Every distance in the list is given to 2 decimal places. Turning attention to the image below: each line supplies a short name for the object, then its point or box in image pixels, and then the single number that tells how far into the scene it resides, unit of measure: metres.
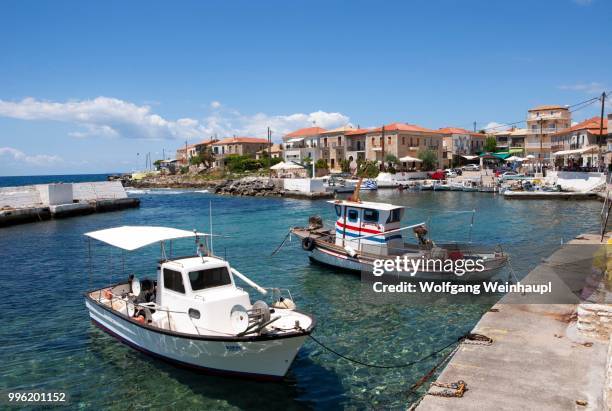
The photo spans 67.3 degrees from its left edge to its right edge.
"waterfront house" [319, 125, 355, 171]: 96.62
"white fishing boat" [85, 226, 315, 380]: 9.89
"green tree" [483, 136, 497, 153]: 105.44
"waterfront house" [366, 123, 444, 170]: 86.19
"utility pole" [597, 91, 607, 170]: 52.41
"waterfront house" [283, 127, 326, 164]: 100.50
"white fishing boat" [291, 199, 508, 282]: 18.05
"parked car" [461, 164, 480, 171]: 83.19
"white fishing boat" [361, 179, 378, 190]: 69.81
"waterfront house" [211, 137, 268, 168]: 122.46
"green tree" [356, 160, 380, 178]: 80.89
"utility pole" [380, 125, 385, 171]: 79.93
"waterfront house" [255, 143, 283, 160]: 112.78
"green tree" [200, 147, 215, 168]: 117.56
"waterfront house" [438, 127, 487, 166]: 97.50
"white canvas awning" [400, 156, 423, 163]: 81.24
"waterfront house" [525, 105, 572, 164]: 80.94
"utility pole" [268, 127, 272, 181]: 95.84
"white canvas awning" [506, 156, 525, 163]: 77.65
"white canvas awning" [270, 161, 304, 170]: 75.19
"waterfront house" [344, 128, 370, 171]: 92.19
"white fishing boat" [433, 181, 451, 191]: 66.62
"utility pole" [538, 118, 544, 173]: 75.67
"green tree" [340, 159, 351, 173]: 91.50
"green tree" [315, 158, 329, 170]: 91.12
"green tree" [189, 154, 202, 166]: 120.55
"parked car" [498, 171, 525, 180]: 66.94
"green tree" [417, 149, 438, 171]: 85.12
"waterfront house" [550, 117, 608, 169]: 56.72
